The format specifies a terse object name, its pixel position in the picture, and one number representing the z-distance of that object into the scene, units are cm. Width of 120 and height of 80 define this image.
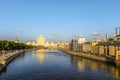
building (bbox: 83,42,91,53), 6813
